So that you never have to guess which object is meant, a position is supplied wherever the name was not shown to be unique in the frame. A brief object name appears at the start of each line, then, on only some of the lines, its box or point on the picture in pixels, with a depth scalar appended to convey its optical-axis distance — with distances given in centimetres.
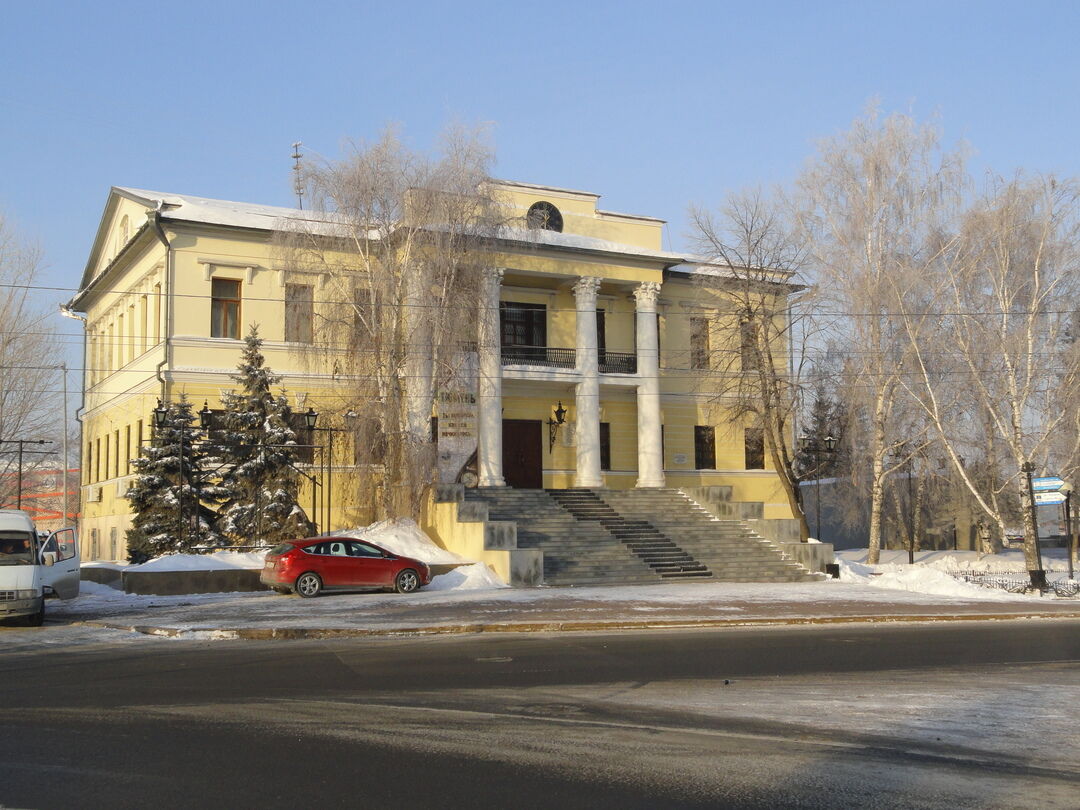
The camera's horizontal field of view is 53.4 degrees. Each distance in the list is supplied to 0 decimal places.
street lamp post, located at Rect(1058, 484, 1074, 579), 2888
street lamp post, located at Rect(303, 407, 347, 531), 2977
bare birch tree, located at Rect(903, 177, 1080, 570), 3284
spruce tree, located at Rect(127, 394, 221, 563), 3086
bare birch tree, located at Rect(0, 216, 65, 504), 4172
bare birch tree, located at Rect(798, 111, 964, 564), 3588
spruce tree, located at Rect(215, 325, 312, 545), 3056
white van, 1883
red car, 2459
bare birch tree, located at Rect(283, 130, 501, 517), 3169
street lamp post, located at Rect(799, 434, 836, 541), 3964
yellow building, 3550
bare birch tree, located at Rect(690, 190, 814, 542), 3784
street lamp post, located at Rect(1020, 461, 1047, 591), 2767
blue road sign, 2840
